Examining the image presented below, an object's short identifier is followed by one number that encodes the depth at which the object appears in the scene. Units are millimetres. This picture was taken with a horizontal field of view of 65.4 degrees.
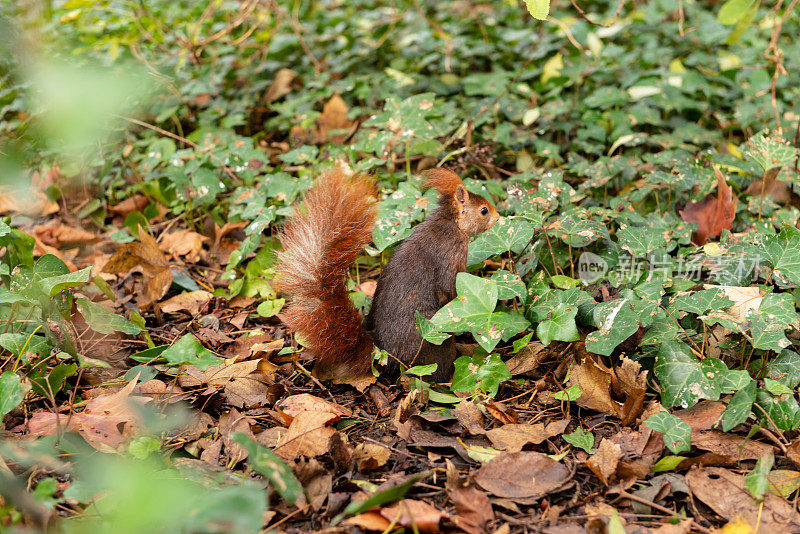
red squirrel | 2246
